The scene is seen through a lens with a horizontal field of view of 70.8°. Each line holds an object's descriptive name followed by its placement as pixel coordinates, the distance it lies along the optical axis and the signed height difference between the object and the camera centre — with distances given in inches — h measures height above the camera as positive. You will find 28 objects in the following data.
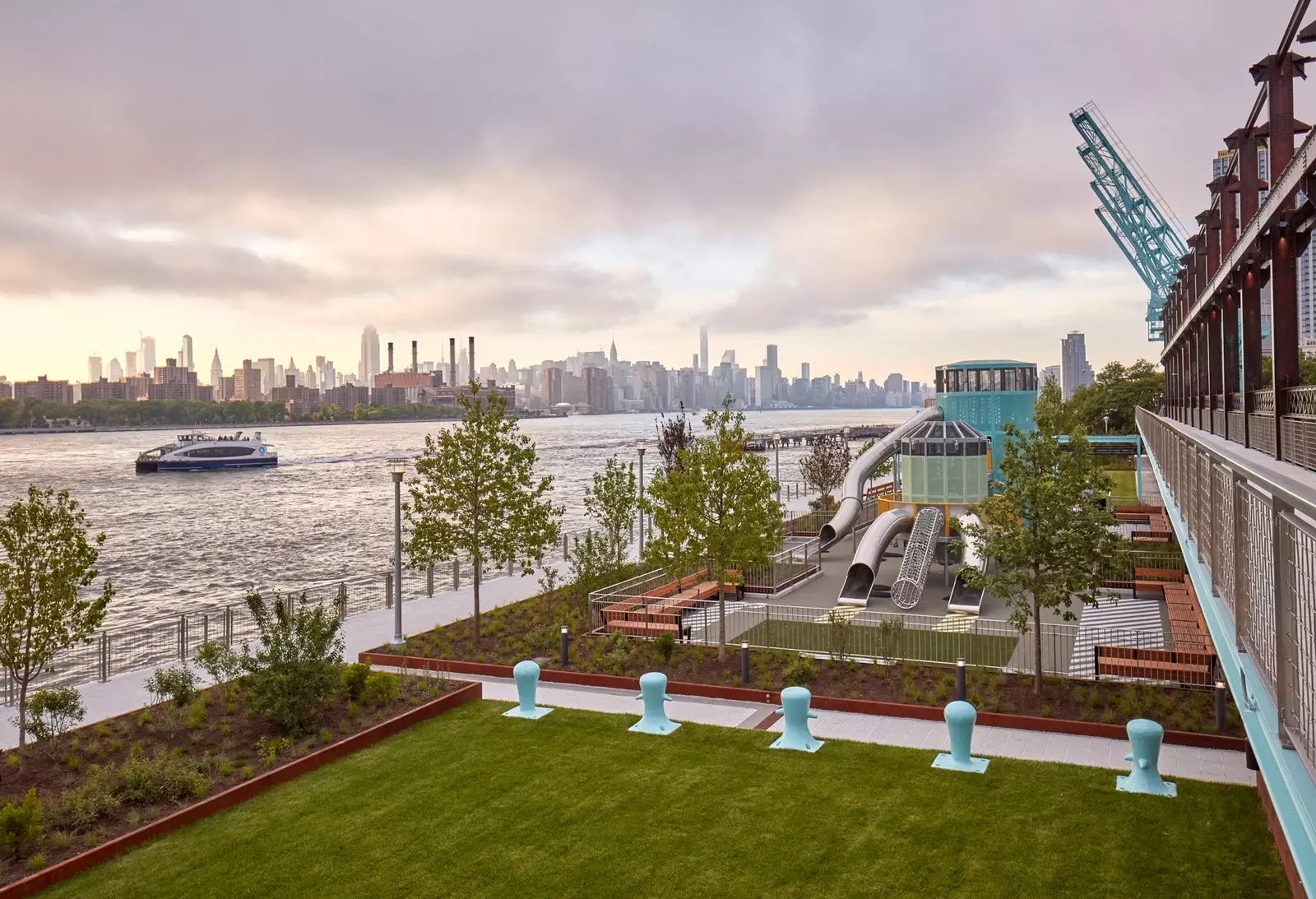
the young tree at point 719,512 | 816.9 -76.2
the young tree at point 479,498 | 851.4 -61.9
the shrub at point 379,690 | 642.2 -179.0
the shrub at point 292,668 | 577.6 -149.8
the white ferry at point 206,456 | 4271.7 -92.7
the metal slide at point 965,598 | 985.5 -192.3
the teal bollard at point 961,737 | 522.9 -179.0
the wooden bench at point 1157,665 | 666.2 -179.7
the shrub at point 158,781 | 474.9 -178.9
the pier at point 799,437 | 5191.9 -76.4
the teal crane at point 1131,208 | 3486.7 +810.6
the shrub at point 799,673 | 682.8 -183.1
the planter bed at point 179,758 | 428.5 -187.7
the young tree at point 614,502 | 1122.0 -89.0
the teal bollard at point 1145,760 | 483.8 -180.6
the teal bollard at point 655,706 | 600.1 -183.0
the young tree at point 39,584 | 525.3 -83.1
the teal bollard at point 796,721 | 566.3 -183.4
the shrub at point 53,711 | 542.3 -164.5
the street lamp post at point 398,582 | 823.6 -135.0
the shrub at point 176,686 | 625.6 -169.4
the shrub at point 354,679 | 636.1 -169.1
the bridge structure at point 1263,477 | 190.9 -17.8
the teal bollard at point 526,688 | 643.5 -178.8
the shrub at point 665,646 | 753.0 -178.4
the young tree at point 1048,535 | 659.4 -83.0
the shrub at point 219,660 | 612.1 -150.5
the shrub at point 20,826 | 411.8 -173.1
